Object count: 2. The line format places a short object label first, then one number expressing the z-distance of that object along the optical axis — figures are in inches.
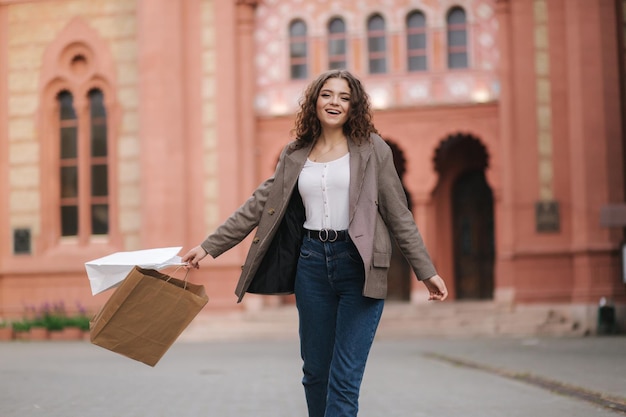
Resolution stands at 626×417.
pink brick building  851.4
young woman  188.1
